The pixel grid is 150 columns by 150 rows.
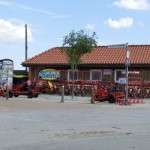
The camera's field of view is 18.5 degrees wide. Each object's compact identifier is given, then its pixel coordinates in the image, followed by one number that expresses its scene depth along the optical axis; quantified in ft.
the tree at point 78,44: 107.76
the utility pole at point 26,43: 174.91
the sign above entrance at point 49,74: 127.54
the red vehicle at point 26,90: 102.52
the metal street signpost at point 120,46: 78.58
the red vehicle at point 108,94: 84.33
